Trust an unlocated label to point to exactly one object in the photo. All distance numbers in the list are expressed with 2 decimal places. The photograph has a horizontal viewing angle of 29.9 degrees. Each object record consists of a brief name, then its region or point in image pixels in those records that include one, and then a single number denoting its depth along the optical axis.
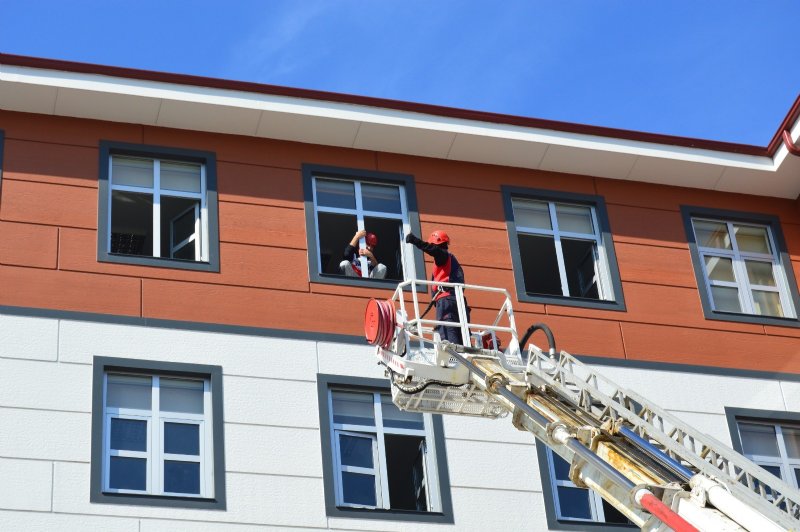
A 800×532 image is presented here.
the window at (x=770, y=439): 19.81
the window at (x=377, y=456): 17.81
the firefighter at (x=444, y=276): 16.16
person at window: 19.88
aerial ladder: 12.18
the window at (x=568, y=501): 18.42
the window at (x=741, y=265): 21.55
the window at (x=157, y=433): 17.06
